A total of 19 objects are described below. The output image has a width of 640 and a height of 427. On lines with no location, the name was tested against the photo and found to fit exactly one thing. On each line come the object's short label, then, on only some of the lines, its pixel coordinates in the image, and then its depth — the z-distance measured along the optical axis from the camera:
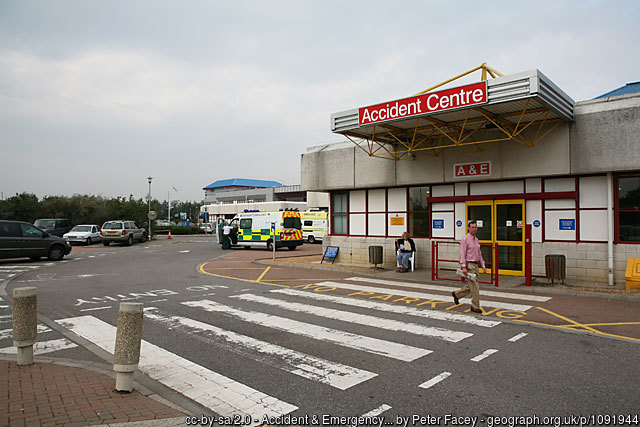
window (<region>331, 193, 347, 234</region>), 19.44
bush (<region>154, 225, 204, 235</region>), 57.06
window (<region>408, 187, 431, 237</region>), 16.77
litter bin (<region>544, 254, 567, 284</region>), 12.24
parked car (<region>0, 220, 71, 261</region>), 19.33
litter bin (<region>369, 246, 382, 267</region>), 16.48
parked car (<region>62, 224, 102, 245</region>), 33.03
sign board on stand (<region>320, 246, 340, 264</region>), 18.94
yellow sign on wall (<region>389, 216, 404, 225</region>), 17.45
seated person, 15.80
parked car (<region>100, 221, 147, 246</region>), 33.00
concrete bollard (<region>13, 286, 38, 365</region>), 5.47
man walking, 9.01
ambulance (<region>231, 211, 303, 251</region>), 28.69
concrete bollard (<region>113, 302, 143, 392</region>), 4.71
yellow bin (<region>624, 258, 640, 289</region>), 11.29
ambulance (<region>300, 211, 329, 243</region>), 37.38
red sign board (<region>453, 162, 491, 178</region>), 14.73
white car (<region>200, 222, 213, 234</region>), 61.59
